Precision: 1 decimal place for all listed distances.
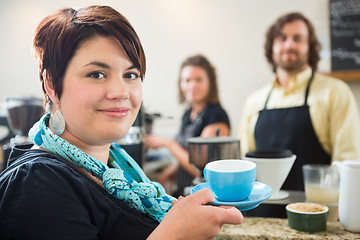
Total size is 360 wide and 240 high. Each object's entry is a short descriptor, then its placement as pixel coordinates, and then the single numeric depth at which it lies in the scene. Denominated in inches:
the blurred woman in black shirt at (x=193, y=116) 67.2
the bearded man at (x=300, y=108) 57.1
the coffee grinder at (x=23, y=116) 36.8
